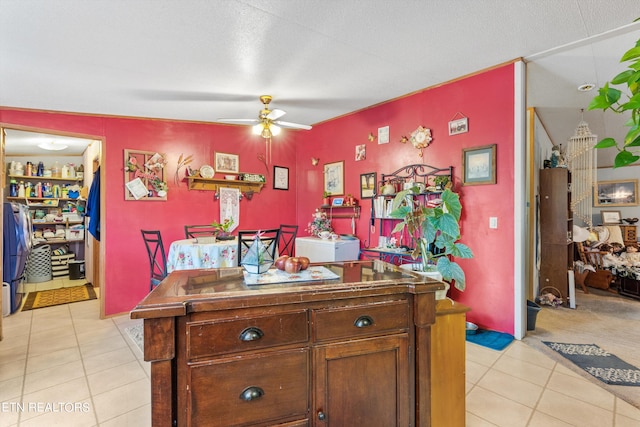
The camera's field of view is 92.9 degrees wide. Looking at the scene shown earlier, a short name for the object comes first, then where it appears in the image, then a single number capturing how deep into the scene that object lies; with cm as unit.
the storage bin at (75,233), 554
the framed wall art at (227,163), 454
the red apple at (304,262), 153
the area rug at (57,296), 402
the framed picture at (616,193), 602
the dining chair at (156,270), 316
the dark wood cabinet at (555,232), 393
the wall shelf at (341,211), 444
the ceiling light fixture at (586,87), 339
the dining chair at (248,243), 278
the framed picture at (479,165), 303
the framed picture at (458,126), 322
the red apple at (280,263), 154
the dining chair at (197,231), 401
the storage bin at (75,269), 546
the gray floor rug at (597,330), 242
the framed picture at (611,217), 605
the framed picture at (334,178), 463
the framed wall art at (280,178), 511
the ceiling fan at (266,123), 334
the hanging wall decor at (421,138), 353
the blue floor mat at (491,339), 274
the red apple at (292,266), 150
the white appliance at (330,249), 403
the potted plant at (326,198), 473
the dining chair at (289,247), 448
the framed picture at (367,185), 416
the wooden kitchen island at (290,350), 107
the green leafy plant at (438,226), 172
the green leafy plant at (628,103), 58
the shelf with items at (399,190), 333
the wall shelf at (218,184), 429
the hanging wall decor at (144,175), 387
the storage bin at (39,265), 509
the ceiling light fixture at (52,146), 468
